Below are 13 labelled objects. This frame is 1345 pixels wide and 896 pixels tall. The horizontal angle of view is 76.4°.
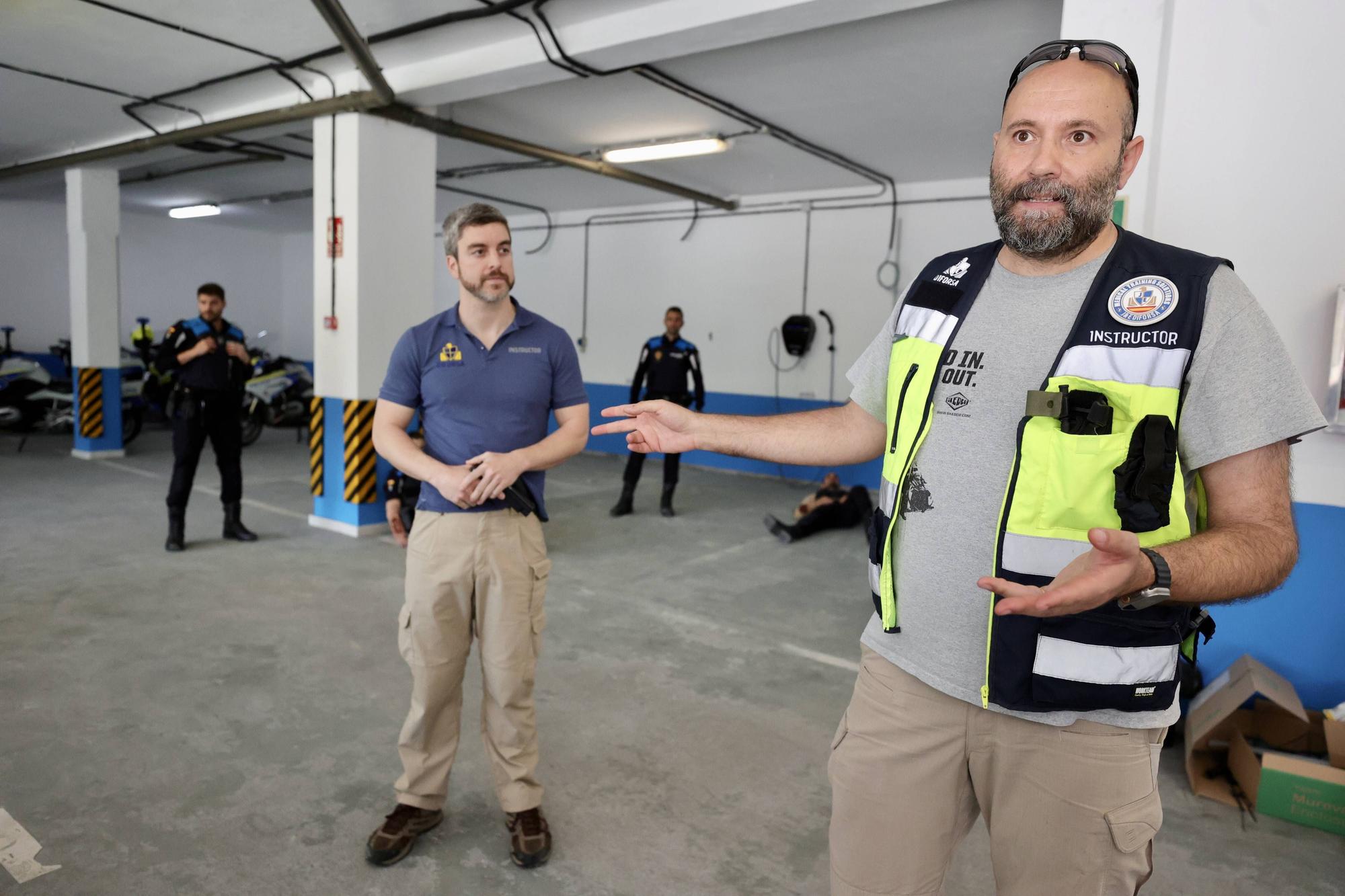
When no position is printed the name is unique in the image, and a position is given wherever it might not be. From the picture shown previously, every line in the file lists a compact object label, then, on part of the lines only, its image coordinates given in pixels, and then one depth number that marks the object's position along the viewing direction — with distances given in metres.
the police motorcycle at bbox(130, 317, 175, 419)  10.19
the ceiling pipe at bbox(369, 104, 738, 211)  5.76
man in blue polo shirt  2.18
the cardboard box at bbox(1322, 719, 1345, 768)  2.65
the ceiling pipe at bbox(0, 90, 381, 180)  5.55
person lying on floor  6.51
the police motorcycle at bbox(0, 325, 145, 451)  9.65
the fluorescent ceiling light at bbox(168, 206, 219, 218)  11.92
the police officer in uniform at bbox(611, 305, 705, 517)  7.21
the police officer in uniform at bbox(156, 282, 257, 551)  5.25
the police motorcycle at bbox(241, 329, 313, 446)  10.33
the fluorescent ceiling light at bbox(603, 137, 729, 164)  6.99
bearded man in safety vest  1.03
